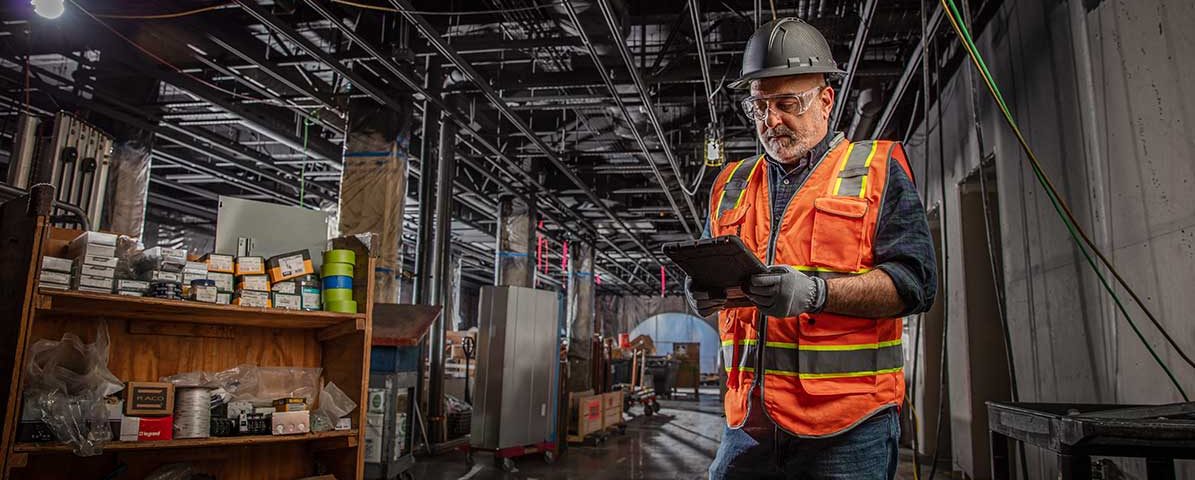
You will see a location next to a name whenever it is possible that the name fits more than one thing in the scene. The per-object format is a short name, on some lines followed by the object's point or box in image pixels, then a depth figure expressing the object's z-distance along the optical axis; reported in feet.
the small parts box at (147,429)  8.45
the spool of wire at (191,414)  8.91
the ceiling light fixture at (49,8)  12.12
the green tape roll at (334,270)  10.44
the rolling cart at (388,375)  15.38
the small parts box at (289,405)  9.84
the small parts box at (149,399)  8.63
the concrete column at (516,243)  32.94
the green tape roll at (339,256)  10.48
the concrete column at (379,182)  19.49
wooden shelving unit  7.68
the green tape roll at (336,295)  10.35
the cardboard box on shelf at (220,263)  9.39
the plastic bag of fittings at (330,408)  10.08
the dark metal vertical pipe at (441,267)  22.34
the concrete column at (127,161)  20.02
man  4.03
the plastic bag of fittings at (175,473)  9.18
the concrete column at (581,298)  40.63
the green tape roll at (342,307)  10.32
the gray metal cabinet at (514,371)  20.89
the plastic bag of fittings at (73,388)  7.93
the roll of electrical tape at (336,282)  10.43
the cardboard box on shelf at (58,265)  8.00
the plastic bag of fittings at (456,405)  25.50
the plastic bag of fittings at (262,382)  9.71
